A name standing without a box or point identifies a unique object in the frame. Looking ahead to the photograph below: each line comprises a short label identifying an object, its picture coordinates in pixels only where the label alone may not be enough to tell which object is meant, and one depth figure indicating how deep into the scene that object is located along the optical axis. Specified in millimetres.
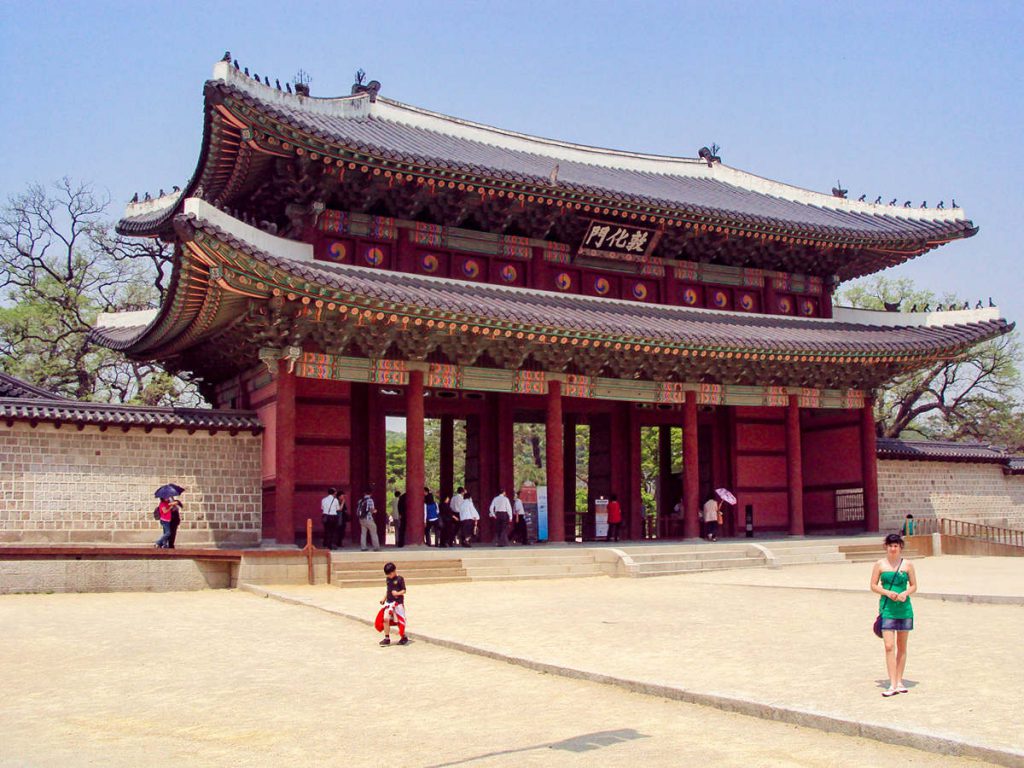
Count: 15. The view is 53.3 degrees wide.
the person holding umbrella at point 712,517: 24656
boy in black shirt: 11589
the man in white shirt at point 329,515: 19875
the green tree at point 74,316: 35281
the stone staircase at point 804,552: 22188
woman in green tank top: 7973
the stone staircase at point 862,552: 23000
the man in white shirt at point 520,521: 23672
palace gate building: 19562
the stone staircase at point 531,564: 19250
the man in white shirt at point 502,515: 21922
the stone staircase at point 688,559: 20047
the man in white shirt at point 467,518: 21750
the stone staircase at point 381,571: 17766
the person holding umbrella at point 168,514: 18422
